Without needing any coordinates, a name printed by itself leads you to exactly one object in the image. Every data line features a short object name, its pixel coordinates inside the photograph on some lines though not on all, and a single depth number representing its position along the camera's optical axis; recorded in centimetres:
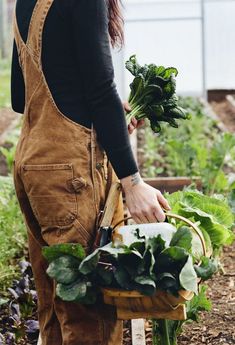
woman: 274
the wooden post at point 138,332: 395
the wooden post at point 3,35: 1550
